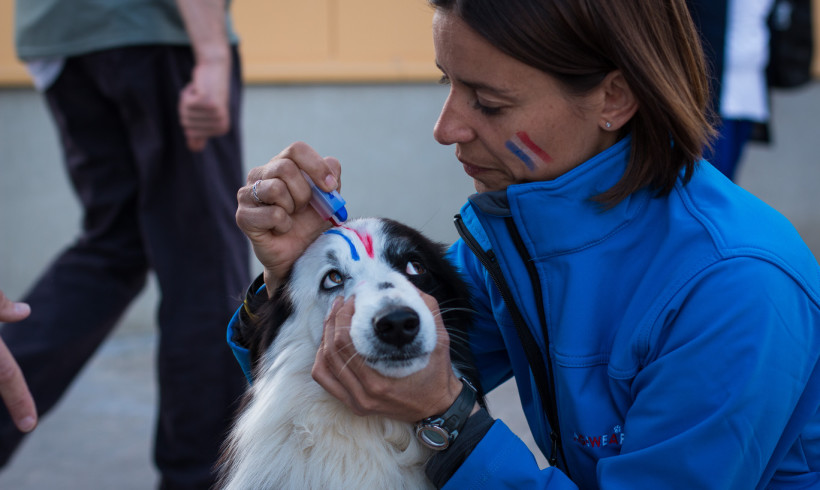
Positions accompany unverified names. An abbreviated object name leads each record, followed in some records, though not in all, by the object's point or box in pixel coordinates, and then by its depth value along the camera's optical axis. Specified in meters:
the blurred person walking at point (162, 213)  2.87
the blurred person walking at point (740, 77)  3.56
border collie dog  1.63
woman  1.45
